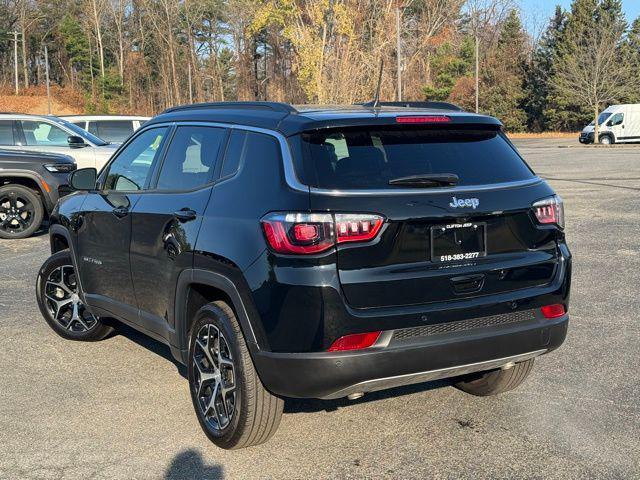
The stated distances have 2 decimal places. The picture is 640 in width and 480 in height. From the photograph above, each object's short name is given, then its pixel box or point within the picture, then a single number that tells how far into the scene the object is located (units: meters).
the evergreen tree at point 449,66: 69.06
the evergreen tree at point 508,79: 65.69
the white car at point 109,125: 17.98
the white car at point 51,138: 14.07
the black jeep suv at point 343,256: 3.46
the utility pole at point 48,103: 66.54
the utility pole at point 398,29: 37.03
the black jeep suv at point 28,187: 11.70
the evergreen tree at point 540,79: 65.69
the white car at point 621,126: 43.72
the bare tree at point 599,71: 52.03
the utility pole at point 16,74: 72.69
